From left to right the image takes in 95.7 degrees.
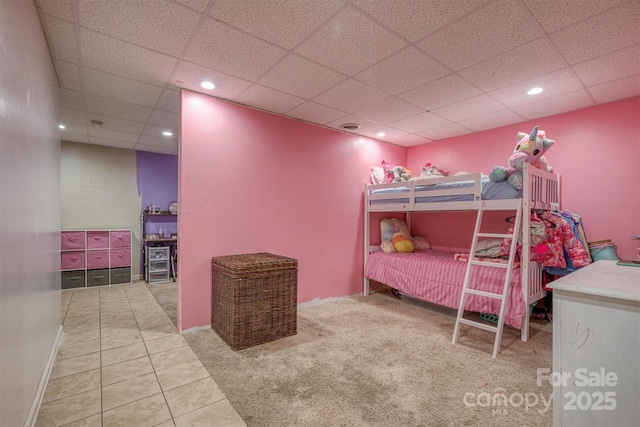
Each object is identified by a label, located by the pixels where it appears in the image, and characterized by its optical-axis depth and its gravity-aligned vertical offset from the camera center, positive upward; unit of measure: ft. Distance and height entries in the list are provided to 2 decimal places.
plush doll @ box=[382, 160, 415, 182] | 12.48 +1.71
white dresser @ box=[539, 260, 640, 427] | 3.46 -1.76
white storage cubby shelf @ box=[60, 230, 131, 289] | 14.20 -2.32
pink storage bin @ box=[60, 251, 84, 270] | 14.03 -2.36
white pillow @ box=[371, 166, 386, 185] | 13.70 +1.80
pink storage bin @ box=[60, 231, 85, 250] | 14.19 -1.38
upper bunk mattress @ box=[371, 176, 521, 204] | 9.05 +0.74
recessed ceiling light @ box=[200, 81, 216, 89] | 8.52 +3.81
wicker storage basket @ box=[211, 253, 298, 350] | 7.86 -2.48
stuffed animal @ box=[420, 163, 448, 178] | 13.00 +1.87
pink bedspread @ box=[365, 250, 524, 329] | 8.67 -2.36
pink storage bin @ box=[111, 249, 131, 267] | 15.29 -2.42
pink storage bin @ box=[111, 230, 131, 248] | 15.35 -1.43
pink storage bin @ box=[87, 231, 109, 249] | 14.76 -1.41
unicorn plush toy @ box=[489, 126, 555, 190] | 8.59 +1.72
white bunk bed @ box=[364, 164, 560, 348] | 8.48 +0.51
